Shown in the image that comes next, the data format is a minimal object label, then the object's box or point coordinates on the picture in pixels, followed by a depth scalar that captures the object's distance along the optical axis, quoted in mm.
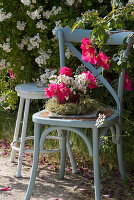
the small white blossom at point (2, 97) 3424
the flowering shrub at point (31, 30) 3164
